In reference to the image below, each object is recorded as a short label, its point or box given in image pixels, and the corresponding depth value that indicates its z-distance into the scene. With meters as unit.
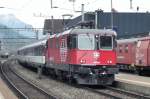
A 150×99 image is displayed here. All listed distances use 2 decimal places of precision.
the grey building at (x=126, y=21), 81.75
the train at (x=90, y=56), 25.64
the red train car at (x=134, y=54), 35.47
